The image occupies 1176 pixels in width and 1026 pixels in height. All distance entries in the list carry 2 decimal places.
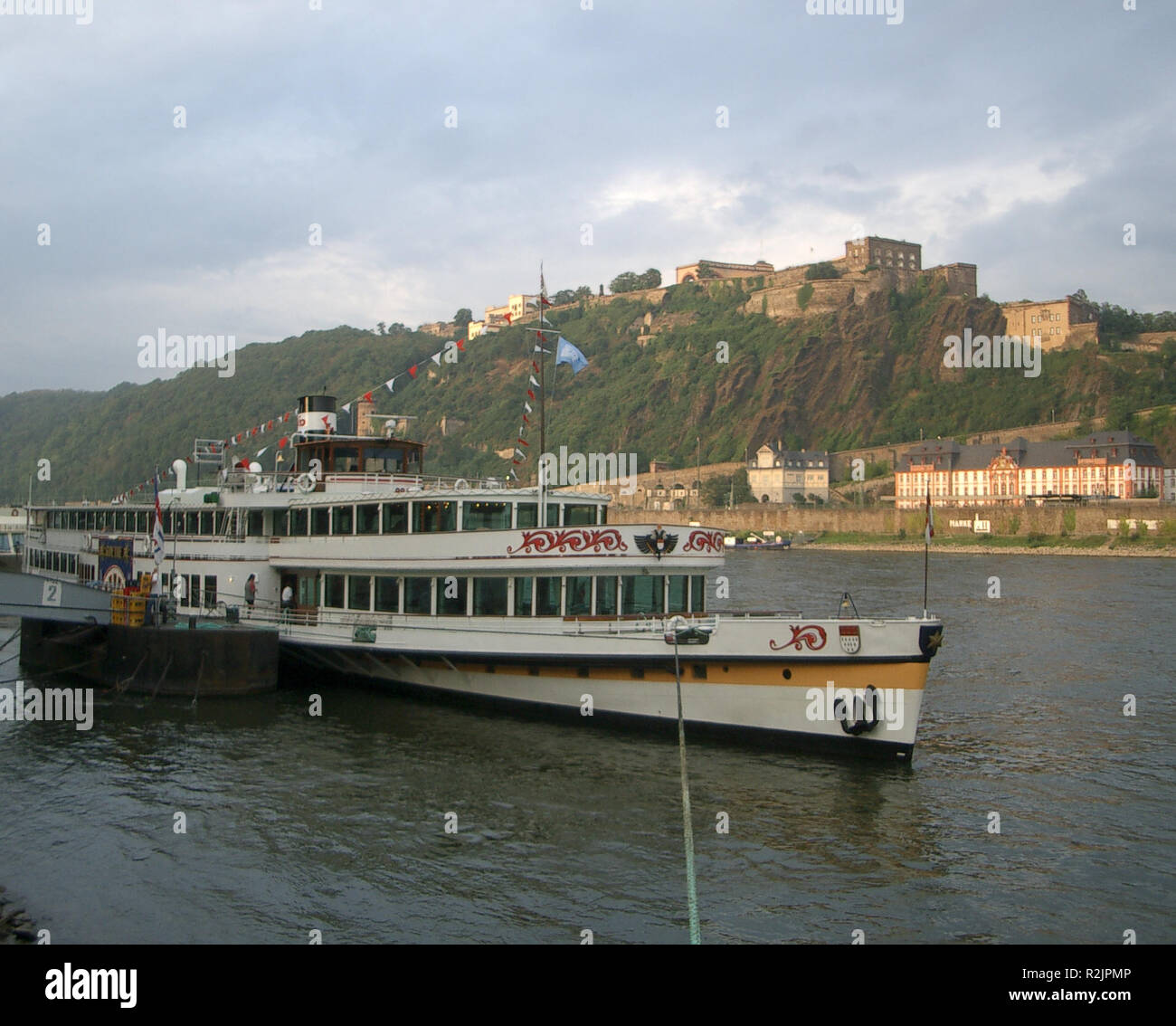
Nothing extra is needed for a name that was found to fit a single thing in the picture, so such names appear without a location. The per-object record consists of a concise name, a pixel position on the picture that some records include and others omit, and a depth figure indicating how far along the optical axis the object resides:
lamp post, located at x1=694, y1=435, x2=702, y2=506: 152.12
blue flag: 21.16
